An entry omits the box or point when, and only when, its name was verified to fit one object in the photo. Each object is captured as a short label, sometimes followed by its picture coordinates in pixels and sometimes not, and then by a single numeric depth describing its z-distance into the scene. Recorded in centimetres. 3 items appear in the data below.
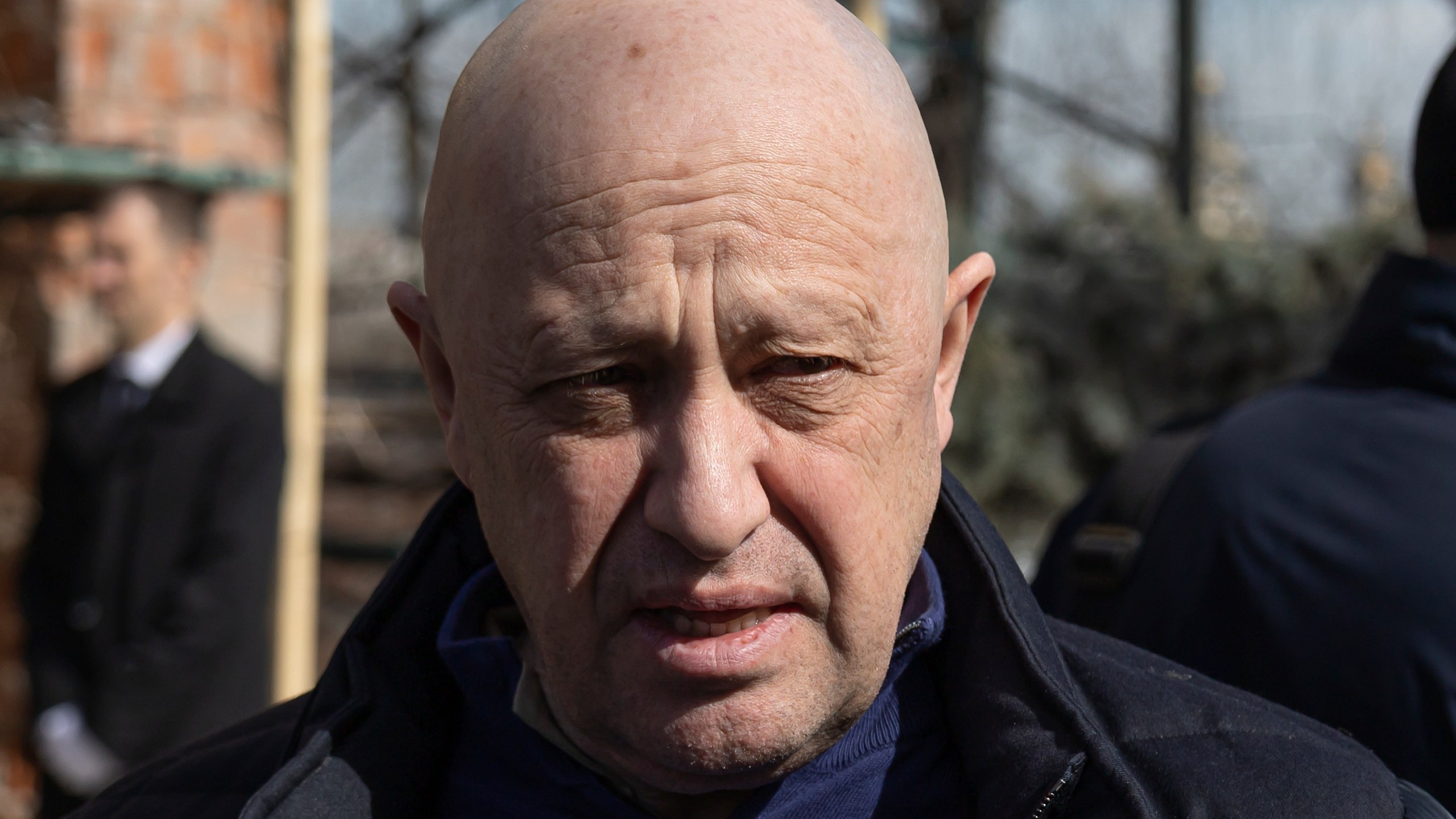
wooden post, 193
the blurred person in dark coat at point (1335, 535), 113
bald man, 100
